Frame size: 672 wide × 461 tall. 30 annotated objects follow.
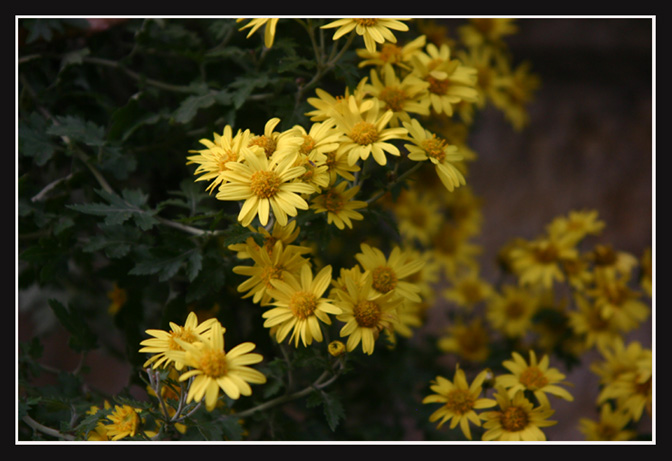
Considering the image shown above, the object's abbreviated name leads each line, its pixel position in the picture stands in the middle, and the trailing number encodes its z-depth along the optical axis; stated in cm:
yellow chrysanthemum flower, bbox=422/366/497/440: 149
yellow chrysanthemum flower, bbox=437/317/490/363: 163
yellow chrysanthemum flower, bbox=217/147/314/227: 144
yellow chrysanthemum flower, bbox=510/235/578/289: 159
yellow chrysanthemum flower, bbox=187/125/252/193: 146
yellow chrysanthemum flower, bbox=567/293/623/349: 159
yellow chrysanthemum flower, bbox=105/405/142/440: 146
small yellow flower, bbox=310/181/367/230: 146
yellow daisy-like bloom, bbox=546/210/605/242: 159
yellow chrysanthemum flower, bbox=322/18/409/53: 147
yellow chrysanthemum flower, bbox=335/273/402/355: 146
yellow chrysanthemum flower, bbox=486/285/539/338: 163
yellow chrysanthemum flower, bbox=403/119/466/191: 147
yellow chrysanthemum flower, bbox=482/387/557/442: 149
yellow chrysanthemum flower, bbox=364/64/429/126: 149
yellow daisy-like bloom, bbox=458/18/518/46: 162
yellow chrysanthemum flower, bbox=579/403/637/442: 155
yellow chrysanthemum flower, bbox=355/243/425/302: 148
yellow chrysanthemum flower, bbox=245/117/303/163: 145
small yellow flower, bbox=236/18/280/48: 148
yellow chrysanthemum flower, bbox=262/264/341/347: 145
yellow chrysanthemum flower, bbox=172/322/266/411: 143
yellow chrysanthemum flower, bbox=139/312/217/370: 145
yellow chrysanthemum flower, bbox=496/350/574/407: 150
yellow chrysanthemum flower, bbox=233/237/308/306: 146
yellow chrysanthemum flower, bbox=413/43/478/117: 151
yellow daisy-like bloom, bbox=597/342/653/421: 153
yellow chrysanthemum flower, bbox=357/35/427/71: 150
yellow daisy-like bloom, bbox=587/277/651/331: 158
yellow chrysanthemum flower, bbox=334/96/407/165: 146
